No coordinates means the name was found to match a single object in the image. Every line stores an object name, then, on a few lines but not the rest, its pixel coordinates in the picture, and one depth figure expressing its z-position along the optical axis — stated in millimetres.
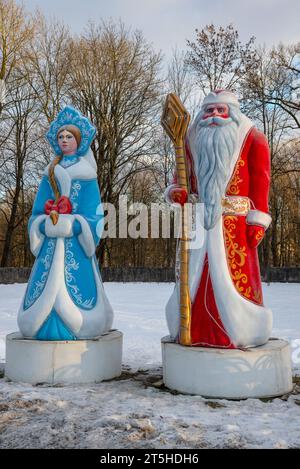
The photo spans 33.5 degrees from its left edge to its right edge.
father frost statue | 4156
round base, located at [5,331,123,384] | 4453
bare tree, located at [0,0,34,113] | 16750
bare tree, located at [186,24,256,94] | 16750
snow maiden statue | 4648
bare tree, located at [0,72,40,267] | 18984
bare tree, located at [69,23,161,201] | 18266
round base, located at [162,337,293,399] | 3918
